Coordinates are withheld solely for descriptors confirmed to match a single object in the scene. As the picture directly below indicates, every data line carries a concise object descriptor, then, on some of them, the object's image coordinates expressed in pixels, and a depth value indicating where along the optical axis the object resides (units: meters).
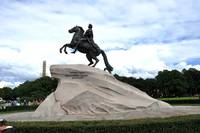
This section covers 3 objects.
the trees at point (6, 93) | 66.90
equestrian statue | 15.19
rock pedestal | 13.48
